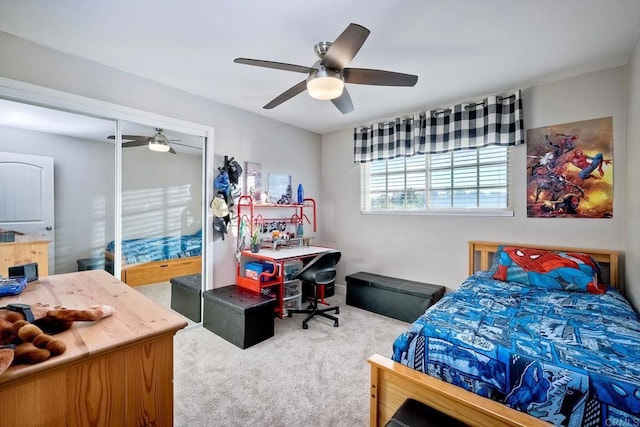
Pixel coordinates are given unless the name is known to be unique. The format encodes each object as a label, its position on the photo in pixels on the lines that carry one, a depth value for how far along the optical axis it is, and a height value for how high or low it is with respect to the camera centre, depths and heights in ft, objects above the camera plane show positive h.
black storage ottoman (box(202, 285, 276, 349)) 8.64 -3.27
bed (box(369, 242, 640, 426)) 3.72 -2.23
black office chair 10.07 -2.19
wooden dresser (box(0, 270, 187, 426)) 2.57 -1.67
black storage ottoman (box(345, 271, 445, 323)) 10.36 -3.19
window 10.24 +1.17
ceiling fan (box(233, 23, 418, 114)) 5.52 +3.08
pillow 7.45 -1.60
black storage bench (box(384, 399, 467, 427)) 3.95 -2.93
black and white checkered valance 9.59 +3.13
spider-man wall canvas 8.32 +1.29
